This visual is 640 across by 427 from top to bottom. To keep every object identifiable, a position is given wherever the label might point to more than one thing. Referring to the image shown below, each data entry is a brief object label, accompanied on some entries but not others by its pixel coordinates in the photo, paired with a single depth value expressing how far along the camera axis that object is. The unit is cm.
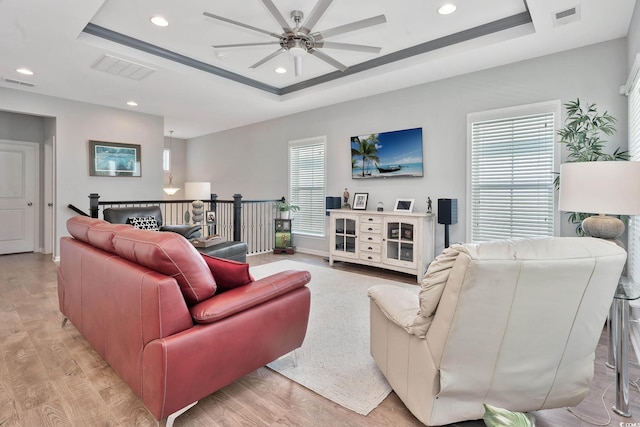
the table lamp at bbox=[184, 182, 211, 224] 573
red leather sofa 143
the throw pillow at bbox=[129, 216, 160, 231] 465
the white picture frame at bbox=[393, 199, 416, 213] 462
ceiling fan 254
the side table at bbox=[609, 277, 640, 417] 167
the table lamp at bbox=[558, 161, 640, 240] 177
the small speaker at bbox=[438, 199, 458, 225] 406
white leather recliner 130
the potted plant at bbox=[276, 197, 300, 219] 618
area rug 188
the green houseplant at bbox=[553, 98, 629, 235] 304
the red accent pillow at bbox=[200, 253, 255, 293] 181
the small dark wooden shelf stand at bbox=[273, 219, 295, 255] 621
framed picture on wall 573
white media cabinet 423
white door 581
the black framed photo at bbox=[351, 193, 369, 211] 519
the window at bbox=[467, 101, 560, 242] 363
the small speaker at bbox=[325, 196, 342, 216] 537
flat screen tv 464
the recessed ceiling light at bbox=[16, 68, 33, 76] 415
